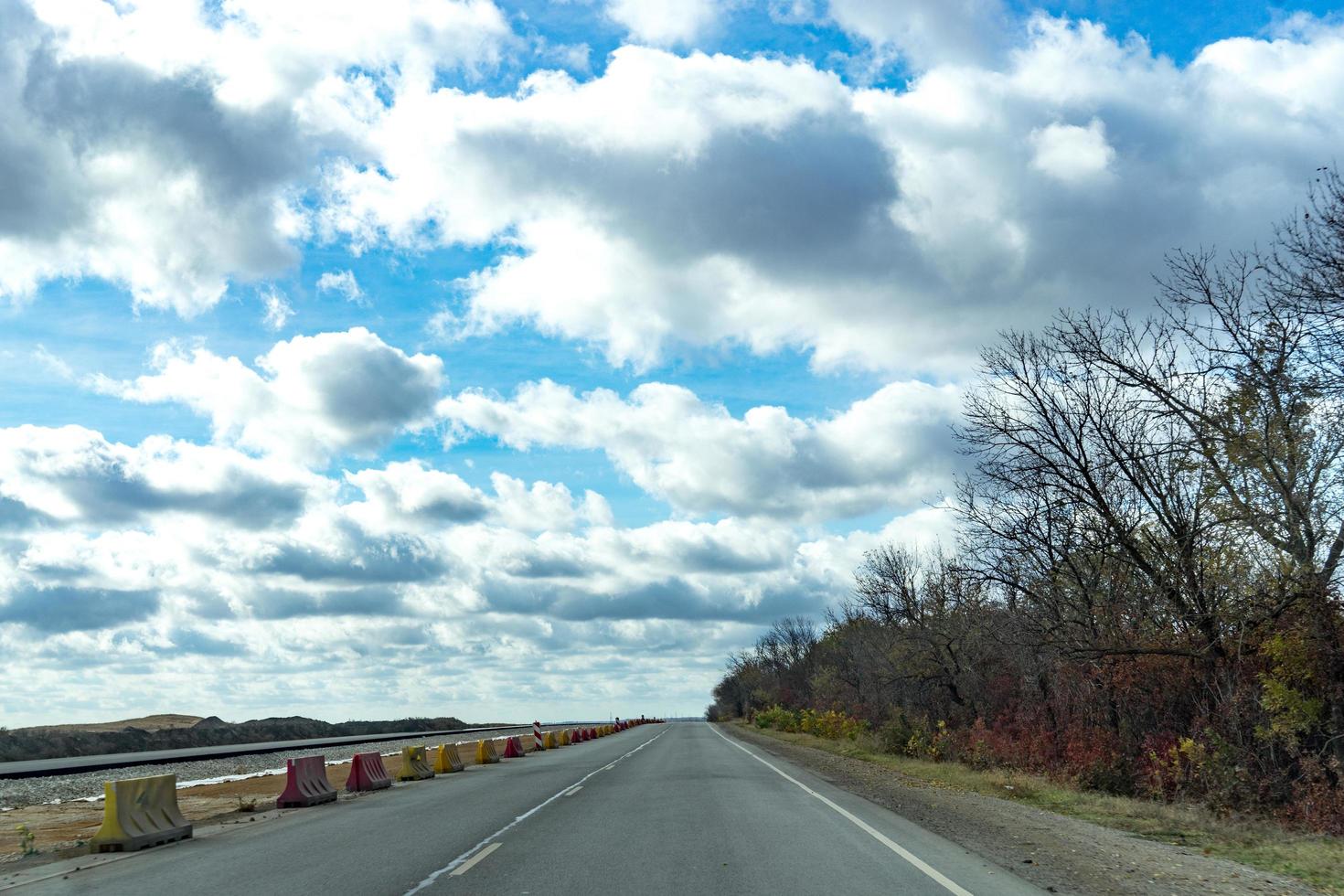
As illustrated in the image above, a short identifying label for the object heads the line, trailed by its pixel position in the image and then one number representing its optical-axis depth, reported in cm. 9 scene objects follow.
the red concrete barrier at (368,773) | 2353
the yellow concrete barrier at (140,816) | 1390
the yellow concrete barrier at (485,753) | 3659
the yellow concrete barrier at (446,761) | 3083
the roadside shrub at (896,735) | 4134
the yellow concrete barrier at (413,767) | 2753
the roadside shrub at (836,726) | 5275
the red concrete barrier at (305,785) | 2005
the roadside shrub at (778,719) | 7794
